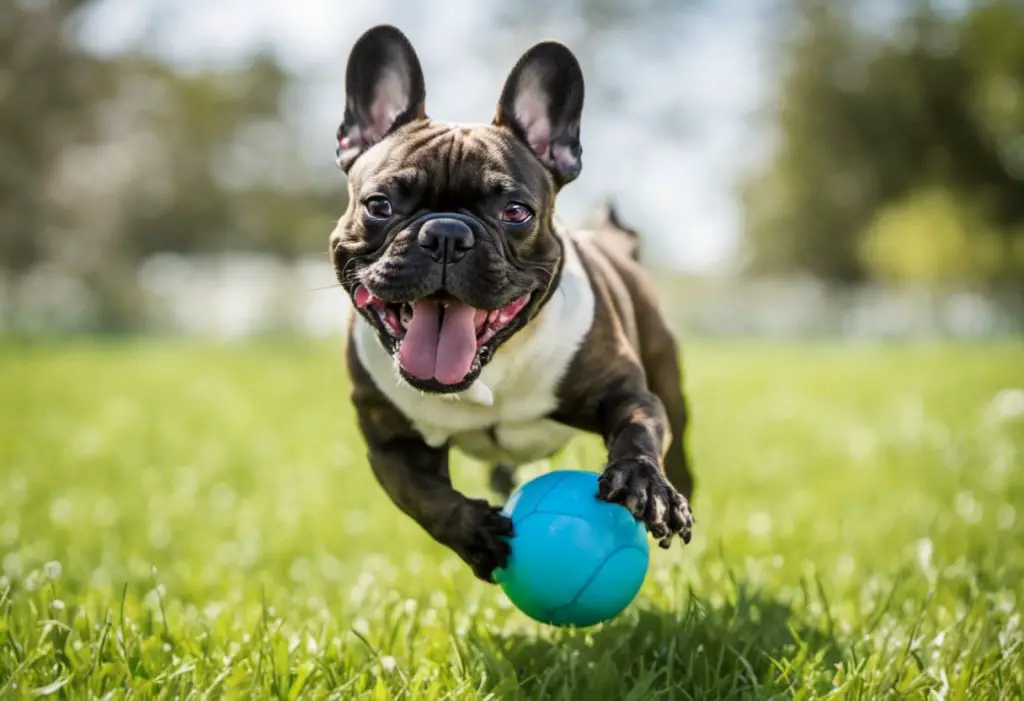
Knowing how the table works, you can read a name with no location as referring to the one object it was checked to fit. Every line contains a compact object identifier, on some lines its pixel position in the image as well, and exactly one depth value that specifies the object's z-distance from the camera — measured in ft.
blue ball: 10.51
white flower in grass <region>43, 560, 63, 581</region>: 12.12
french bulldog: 11.04
